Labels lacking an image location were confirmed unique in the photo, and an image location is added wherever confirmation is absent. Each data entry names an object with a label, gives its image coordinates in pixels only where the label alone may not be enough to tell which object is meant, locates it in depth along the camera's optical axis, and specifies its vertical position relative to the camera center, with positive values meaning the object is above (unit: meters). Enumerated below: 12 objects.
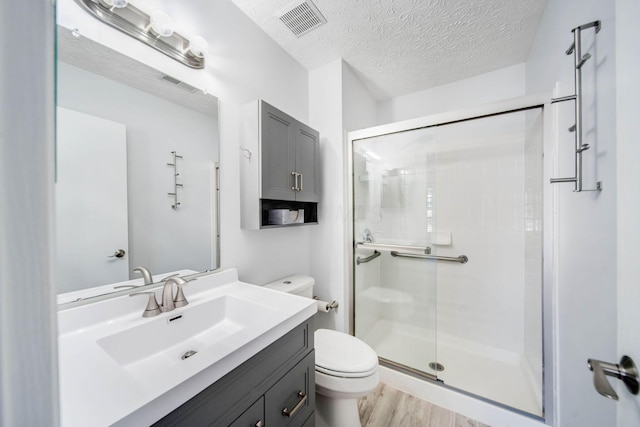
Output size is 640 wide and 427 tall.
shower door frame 1.24 -0.09
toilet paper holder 1.66 -0.70
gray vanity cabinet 0.62 -0.58
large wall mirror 0.82 +0.18
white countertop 0.49 -0.40
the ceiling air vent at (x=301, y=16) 1.37 +1.21
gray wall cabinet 1.31 +0.31
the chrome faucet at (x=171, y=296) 0.95 -0.35
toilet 1.17 -0.85
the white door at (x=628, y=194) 0.45 +0.04
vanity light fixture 0.90 +0.79
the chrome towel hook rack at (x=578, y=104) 0.82 +0.39
